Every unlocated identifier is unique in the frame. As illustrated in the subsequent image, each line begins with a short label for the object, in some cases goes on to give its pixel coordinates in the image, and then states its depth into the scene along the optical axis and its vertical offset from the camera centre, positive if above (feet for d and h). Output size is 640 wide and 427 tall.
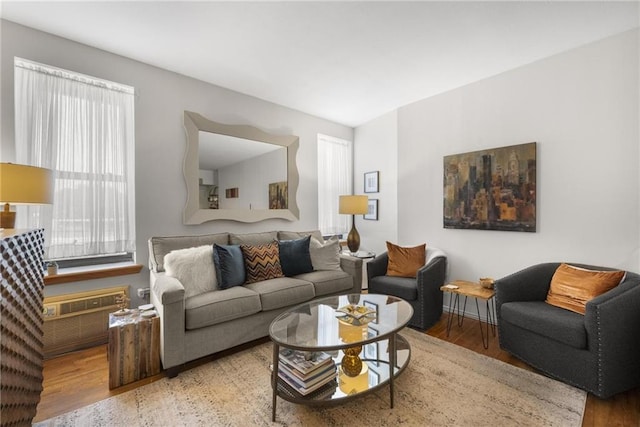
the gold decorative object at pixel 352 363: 6.29 -3.33
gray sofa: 6.93 -2.52
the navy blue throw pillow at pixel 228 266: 8.65 -1.63
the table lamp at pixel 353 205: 13.39 +0.33
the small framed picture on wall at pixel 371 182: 14.57 +1.55
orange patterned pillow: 9.41 -1.67
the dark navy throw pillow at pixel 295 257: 10.26 -1.60
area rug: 5.52 -3.94
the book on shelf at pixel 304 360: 5.75 -3.08
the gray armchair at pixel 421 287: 9.50 -2.58
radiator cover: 7.80 -2.97
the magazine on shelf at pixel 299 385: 5.58 -3.37
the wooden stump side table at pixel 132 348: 6.58 -3.17
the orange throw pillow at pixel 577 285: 6.99 -1.84
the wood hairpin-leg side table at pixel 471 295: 8.67 -2.49
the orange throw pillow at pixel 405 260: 10.86 -1.83
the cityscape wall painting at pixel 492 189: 9.34 +0.79
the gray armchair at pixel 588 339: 5.98 -2.84
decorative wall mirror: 10.39 +1.59
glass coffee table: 5.53 -3.07
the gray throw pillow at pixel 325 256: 11.07 -1.68
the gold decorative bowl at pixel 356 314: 6.55 -2.41
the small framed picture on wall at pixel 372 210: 14.65 +0.11
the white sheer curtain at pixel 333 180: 14.75 +1.71
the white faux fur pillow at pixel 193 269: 8.01 -1.60
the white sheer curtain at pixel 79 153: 7.71 +1.71
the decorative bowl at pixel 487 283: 9.02 -2.22
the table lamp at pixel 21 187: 5.68 +0.53
